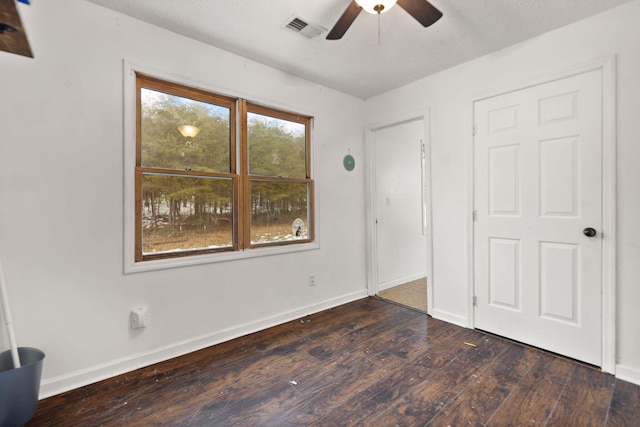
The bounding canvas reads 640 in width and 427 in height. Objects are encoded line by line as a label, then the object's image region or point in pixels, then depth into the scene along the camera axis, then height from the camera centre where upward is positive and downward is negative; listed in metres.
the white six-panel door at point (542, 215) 2.10 -0.03
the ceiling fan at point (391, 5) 1.62 +1.18
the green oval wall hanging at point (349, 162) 3.51 +0.61
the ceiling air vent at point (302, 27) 2.12 +1.41
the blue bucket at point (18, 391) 1.40 -0.89
